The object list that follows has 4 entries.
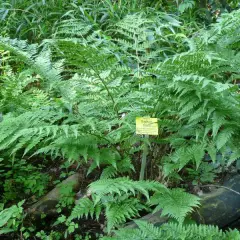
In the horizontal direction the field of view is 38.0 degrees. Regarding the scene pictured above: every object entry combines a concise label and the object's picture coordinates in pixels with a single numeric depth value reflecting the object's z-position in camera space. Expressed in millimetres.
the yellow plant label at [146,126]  1922
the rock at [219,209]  2068
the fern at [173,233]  1647
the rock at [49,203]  2391
